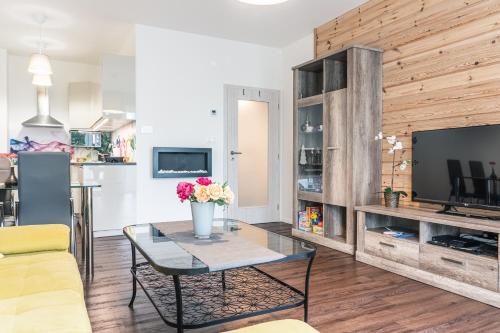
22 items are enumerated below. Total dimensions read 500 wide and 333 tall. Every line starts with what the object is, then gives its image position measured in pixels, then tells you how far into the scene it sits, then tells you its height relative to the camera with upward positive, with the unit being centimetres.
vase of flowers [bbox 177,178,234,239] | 221 -20
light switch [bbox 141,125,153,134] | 471 +48
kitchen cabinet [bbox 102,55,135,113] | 490 +111
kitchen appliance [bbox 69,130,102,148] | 694 +53
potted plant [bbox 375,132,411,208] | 342 +0
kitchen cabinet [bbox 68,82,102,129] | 658 +113
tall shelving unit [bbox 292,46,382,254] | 371 +29
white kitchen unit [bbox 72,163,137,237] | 465 -38
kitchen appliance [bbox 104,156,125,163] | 523 +10
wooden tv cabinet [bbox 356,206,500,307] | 249 -69
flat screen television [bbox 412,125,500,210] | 270 -1
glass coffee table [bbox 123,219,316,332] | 176 -47
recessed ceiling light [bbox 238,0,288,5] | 269 +120
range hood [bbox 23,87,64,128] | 629 +93
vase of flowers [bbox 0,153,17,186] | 302 -11
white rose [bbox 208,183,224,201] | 220 -16
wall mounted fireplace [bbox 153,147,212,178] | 478 +5
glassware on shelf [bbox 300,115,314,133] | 445 +47
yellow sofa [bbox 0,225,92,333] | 120 -50
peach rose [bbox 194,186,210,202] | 220 -17
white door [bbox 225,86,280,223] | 532 +20
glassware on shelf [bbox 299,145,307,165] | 449 +11
